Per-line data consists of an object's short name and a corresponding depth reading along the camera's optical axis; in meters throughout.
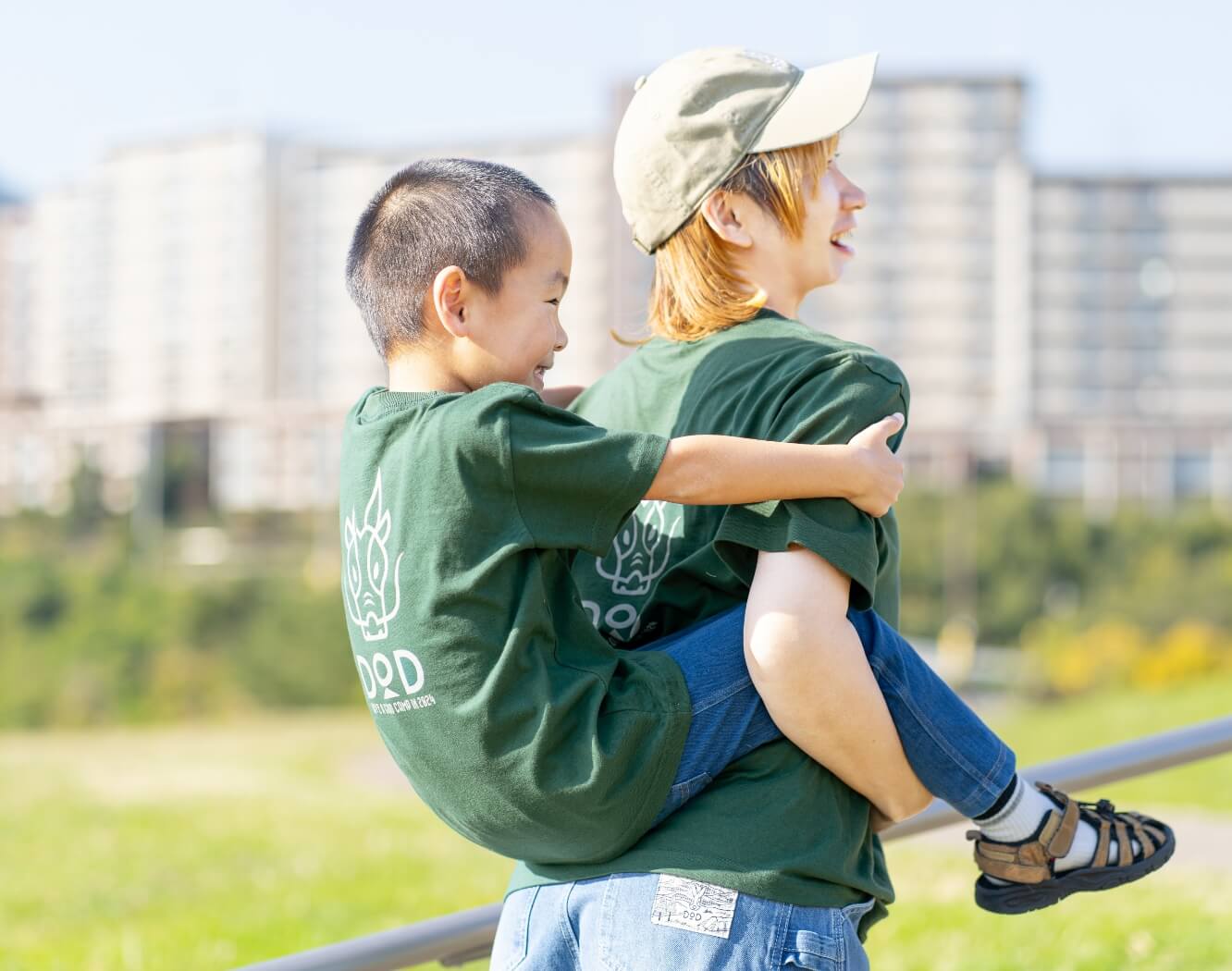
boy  3.55
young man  3.59
